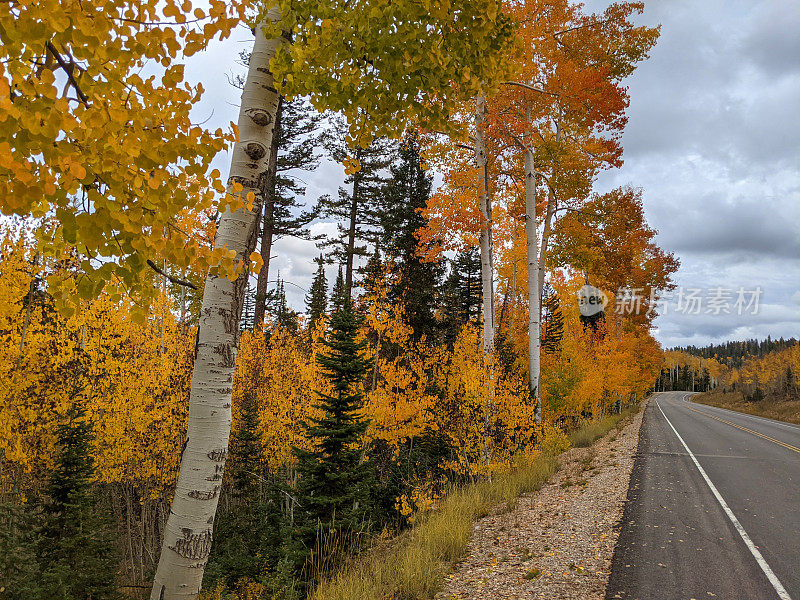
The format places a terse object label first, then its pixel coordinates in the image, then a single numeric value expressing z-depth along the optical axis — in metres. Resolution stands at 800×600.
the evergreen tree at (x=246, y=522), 10.52
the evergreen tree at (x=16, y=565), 5.65
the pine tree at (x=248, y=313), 45.35
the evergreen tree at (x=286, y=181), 16.12
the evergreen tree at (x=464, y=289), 23.83
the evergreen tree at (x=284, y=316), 36.69
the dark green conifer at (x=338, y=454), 9.49
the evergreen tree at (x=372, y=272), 16.49
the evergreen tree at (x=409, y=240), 18.80
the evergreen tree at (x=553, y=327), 24.47
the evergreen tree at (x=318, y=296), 36.28
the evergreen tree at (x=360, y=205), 22.09
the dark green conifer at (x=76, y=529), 7.87
